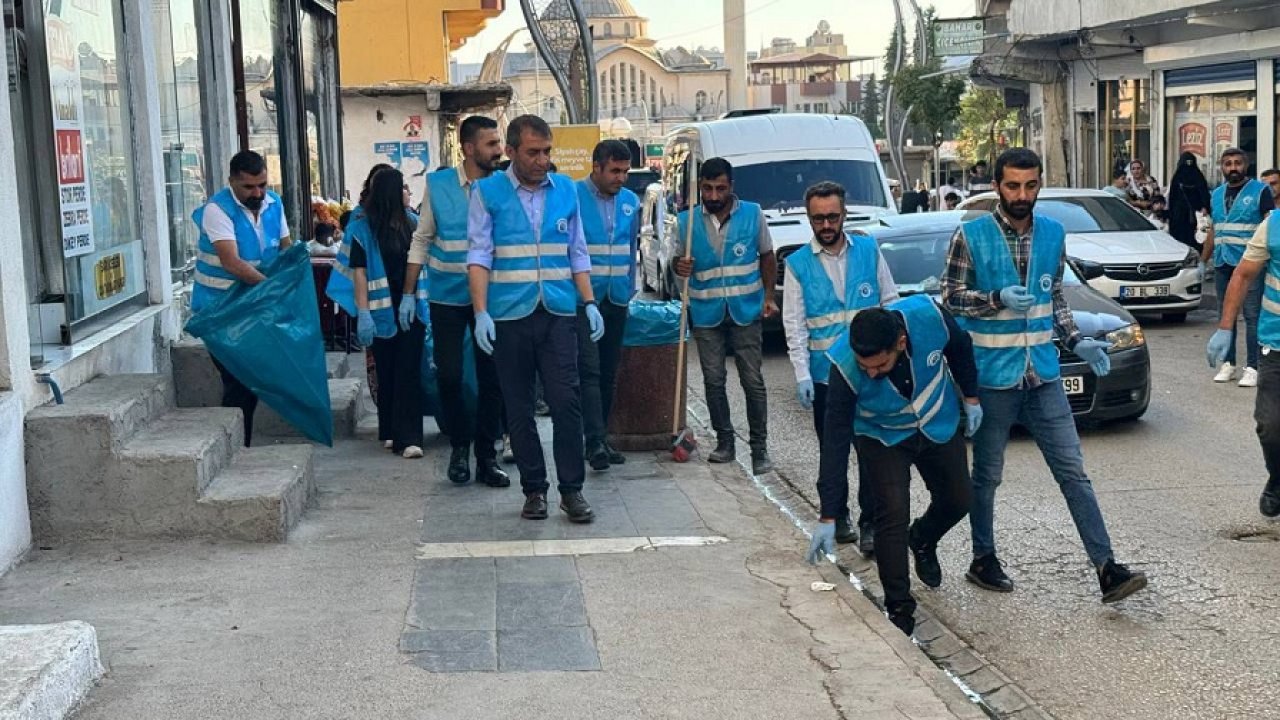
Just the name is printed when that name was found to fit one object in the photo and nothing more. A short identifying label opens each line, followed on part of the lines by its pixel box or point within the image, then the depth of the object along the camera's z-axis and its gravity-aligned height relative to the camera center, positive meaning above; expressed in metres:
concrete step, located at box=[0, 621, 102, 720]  4.71 -1.44
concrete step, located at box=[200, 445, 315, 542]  7.36 -1.47
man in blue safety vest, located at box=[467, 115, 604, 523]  7.98 -0.70
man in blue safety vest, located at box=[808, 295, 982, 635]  6.39 -1.08
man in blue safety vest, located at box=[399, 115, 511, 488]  8.93 -0.67
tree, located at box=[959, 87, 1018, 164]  51.44 +0.71
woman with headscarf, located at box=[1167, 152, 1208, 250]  19.80 -0.76
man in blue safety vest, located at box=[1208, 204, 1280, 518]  8.27 -1.03
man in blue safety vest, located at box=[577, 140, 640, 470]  9.57 -0.61
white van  17.72 -0.11
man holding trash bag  9.00 -0.38
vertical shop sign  8.21 +0.20
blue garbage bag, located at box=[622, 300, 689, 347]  10.22 -1.05
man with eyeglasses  7.89 -0.69
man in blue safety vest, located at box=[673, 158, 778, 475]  9.74 -0.75
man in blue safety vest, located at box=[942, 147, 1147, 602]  6.93 -0.76
